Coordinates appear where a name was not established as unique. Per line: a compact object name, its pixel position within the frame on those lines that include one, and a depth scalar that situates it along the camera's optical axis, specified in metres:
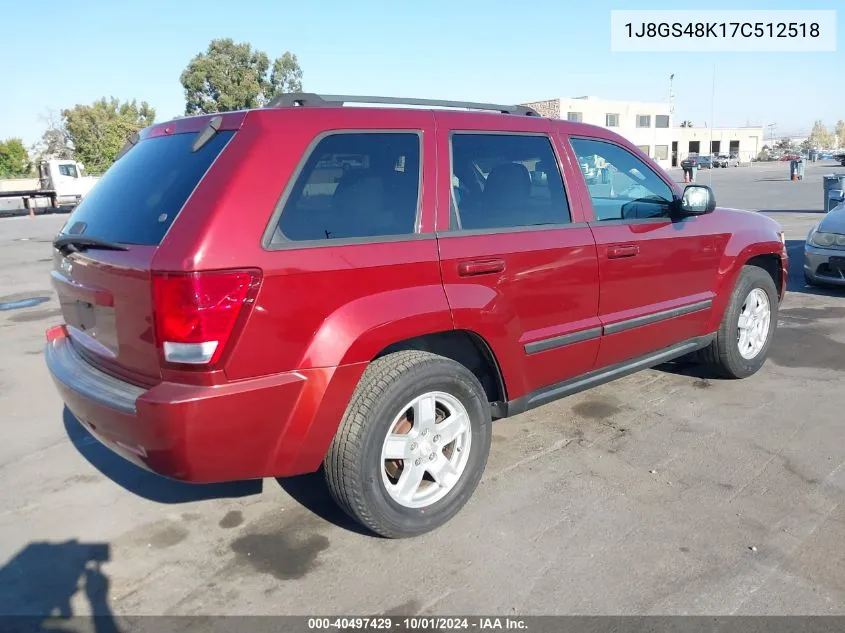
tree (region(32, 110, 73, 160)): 58.67
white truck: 30.19
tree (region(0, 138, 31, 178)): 46.41
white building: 63.78
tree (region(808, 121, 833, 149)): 145.00
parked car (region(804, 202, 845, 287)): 7.76
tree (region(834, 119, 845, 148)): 153.96
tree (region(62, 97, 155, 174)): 43.00
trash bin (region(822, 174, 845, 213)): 13.89
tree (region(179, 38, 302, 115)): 48.72
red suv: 2.43
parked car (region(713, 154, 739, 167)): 67.38
